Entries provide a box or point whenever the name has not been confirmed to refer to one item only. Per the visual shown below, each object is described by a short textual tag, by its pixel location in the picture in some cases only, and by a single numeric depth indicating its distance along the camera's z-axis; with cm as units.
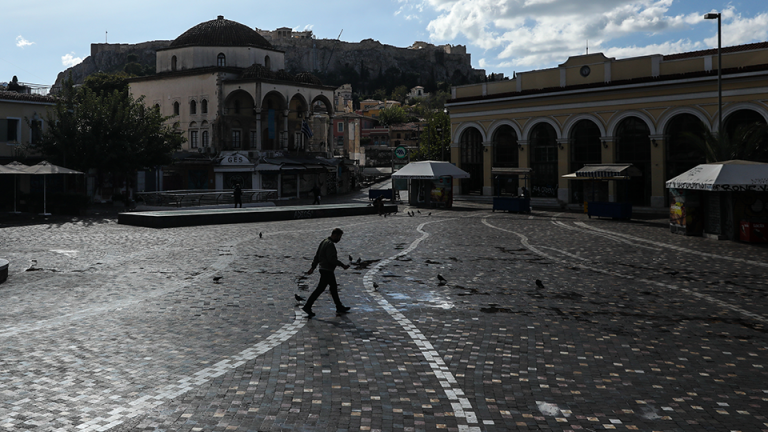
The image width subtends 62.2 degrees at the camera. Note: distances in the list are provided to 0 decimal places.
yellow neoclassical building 3569
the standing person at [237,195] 3584
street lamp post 2656
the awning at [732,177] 2131
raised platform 2705
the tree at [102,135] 3638
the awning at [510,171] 4331
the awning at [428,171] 3967
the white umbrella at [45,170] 3105
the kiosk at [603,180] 3209
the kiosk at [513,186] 3688
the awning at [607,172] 3462
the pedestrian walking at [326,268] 1072
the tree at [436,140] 7931
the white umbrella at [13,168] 3065
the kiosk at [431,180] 3997
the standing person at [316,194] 4098
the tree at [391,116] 13775
